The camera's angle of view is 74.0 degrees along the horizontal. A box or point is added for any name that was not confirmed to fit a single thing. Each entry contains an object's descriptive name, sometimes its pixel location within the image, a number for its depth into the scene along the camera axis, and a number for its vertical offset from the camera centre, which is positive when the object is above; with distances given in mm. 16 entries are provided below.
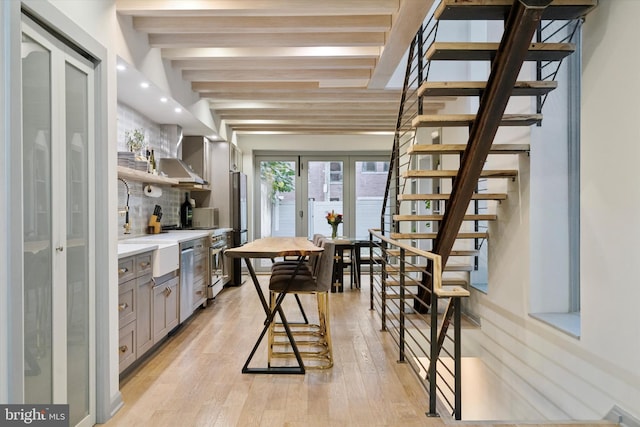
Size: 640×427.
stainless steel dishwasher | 4039 -674
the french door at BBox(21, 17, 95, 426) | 1773 -55
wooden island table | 2680 -278
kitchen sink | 3330 -349
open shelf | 3459 +325
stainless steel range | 5160 -638
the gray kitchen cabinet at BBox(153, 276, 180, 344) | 3391 -813
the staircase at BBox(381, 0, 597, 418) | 2498 +762
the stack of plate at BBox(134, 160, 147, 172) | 3879 +443
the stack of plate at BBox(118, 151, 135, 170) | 3592 +458
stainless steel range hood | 4797 +479
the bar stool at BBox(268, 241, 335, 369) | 3037 -569
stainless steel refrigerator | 6305 -47
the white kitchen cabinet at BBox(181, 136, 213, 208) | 5754 +779
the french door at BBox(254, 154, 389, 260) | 7887 +381
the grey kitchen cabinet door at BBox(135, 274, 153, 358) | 3039 -756
